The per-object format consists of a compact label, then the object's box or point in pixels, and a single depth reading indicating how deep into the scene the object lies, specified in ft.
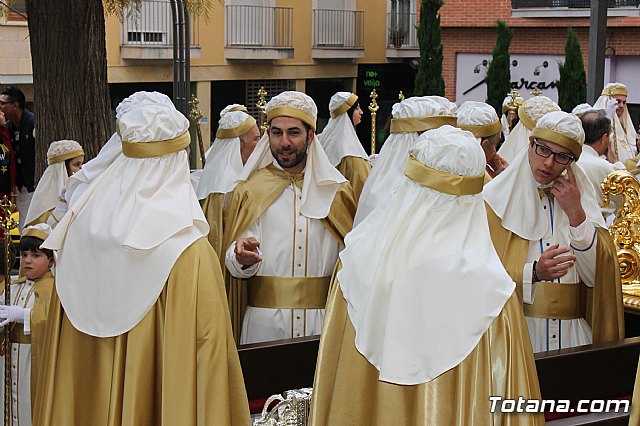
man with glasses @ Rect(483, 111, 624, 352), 17.39
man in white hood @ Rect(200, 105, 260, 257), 24.23
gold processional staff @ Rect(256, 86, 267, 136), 29.31
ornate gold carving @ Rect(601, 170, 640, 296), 21.04
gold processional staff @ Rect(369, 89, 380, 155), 34.97
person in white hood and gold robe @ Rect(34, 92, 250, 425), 14.46
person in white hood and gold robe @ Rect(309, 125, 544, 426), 12.17
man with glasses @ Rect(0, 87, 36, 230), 40.19
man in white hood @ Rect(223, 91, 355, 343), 19.19
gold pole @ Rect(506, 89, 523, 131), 34.47
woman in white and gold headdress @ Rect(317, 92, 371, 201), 29.32
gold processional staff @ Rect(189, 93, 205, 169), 36.32
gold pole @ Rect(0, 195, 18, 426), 17.54
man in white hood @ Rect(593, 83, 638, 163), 33.37
